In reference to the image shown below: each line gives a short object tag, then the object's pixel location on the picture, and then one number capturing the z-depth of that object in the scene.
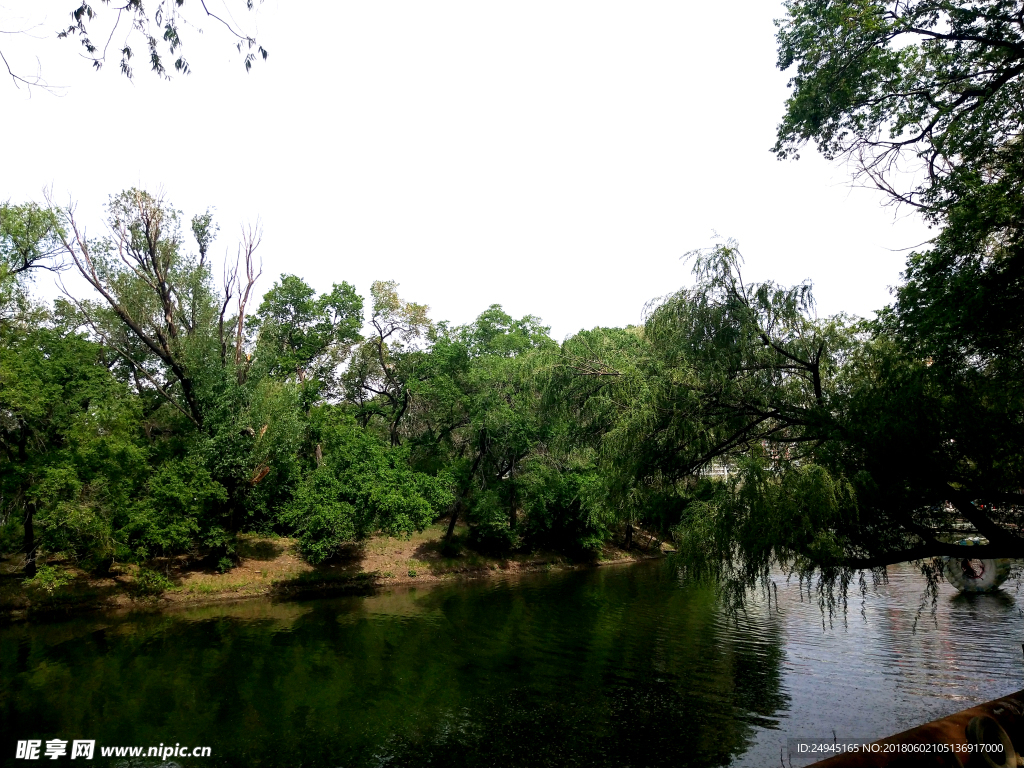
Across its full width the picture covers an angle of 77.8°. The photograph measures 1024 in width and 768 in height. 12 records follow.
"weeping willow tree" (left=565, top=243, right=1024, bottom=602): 8.67
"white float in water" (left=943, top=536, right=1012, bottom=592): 22.08
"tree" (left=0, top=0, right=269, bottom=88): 5.02
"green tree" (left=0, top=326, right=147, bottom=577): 20.36
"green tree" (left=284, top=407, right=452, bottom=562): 27.48
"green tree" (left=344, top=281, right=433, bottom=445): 37.50
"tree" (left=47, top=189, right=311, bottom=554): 24.62
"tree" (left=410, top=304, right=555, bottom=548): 32.69
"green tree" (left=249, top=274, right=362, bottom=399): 36.28
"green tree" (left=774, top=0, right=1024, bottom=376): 7.39
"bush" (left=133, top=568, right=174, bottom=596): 23.44
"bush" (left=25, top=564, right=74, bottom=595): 20.33
